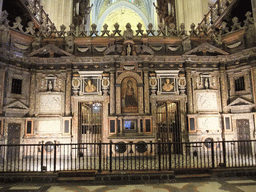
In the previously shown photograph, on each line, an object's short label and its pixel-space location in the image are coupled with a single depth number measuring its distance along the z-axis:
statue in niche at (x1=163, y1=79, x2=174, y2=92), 11.00
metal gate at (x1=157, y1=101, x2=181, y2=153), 10.94
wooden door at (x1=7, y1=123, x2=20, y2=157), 9.83
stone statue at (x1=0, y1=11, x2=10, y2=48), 9.83
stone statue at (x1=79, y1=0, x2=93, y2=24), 17.67
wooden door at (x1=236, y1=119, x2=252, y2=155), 10.13
